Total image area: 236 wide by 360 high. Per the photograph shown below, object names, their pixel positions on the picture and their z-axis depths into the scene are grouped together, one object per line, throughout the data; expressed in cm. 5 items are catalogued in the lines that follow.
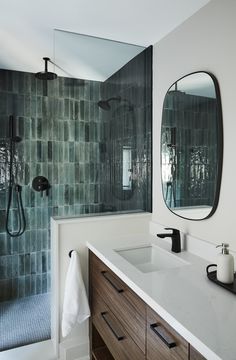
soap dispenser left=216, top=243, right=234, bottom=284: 126
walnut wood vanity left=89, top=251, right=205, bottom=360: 106
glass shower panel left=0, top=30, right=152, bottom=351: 219
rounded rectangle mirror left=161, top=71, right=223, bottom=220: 156
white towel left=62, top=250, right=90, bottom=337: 178
